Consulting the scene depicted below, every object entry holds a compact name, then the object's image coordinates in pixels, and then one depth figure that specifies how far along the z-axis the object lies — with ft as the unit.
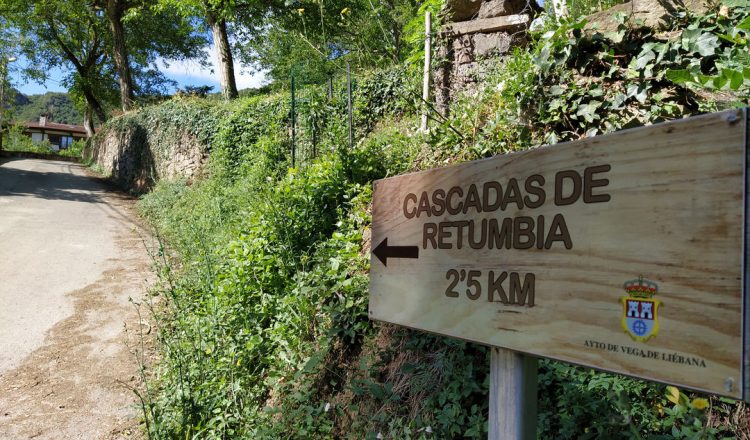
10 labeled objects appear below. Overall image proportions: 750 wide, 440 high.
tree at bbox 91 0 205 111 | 70.90
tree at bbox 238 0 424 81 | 27.16
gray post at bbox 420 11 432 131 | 19.48
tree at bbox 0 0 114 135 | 88.17
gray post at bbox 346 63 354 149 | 20.84
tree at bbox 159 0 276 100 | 53.83
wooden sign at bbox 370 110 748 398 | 3.07
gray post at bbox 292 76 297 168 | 24.74
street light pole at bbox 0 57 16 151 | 90.54
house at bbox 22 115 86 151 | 225.76
